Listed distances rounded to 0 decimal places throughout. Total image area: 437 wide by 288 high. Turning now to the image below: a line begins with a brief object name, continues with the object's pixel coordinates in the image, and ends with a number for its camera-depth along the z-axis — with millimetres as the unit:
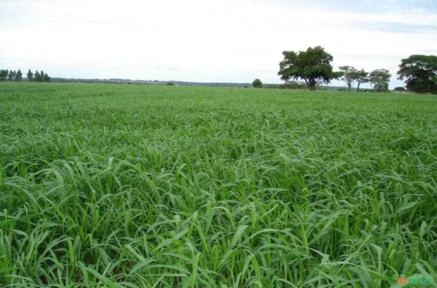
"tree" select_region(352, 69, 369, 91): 81331
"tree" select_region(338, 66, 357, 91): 81000
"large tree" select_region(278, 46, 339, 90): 55375
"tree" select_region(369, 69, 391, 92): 84844
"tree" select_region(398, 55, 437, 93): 62562
